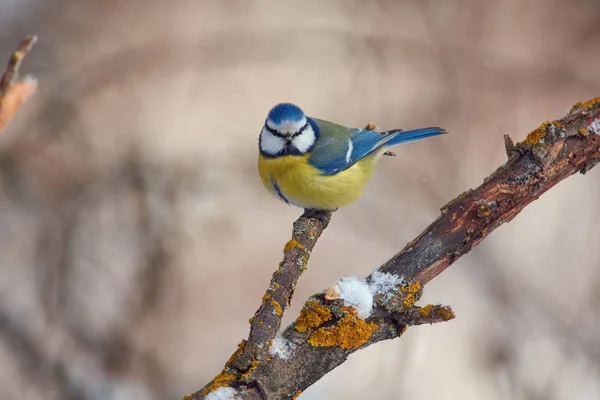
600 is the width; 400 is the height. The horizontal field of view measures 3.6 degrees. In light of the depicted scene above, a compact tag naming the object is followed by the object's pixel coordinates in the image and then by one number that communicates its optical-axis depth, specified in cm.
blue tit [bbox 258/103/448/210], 483
